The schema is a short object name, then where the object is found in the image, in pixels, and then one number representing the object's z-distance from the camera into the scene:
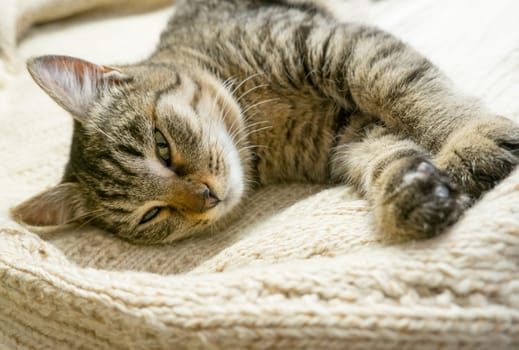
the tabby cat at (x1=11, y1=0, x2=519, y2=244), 0.58
